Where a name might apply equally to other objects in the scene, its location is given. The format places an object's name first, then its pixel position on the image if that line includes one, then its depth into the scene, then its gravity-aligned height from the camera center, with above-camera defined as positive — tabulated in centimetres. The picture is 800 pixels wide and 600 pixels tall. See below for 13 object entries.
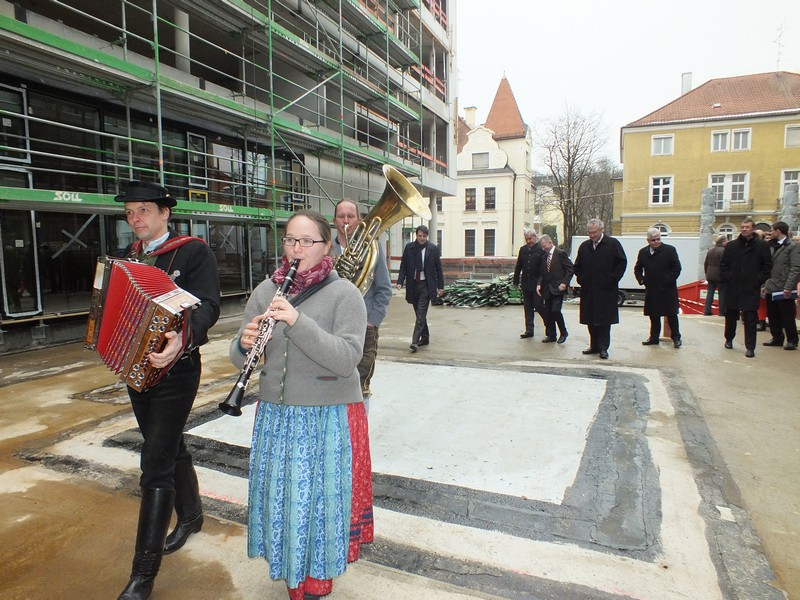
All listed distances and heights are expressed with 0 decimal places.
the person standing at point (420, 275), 753 -37
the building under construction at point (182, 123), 777 +279
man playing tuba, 336 -26
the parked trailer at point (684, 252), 1731 -12
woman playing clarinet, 187 -71
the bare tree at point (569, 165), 3559 +632
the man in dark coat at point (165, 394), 212 -65
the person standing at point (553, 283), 777 -54
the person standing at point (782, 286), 675 -55
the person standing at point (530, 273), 820 -41
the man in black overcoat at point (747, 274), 670 -37
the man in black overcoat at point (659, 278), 725 -44
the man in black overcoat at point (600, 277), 664 -39
